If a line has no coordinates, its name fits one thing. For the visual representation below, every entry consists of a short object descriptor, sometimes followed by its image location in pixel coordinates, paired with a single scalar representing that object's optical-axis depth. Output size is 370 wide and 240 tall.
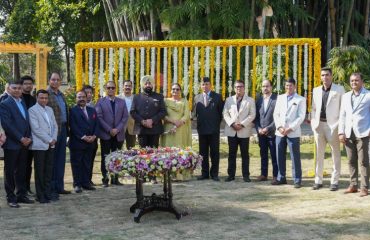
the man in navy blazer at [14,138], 6.02
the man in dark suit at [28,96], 6.56
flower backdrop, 8.45
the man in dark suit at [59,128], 6.71
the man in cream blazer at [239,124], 7.73
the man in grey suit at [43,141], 6.21
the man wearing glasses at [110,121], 7.41
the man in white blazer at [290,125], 7.31
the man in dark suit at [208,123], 7.81
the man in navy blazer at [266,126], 7.65
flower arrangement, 5.40
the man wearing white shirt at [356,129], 6.62
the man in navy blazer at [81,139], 7.04
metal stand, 5.57
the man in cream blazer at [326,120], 7.05
